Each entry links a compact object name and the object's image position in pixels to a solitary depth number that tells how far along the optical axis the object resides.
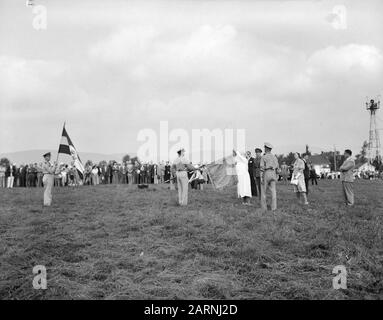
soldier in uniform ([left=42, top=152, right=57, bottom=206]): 15.05
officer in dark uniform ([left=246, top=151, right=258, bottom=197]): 18.44
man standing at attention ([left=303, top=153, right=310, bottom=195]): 17.07
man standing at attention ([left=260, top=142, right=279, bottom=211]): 13.66
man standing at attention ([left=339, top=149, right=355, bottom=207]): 15.15
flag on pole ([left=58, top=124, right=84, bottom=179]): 16.86
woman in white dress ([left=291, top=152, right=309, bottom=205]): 15.57
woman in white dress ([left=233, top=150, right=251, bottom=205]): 15.58
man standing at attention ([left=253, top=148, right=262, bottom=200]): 16.60
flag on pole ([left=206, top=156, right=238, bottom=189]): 23.11
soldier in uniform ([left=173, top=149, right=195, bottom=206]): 15.10
